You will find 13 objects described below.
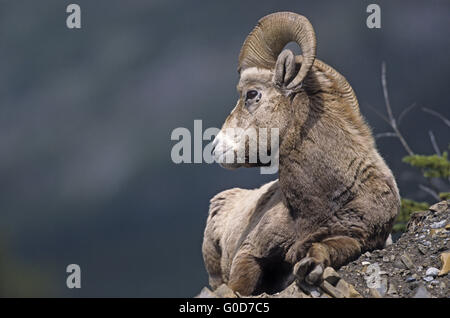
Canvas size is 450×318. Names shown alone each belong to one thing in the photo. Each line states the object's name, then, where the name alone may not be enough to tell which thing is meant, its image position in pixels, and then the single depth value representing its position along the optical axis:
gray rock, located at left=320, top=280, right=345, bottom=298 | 9.02
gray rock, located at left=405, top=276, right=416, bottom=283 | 9.76
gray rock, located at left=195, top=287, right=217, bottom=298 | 9.39
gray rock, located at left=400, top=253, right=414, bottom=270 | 10.22
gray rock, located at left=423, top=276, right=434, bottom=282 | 9.70
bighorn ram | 10.86
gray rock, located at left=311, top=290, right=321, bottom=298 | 9.11
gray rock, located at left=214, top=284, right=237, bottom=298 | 9.70
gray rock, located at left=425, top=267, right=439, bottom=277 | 9.82
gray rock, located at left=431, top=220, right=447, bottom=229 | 11.39
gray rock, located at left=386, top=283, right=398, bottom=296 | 9.40
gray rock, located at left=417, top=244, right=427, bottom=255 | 10.64
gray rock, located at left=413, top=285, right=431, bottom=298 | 8.93
